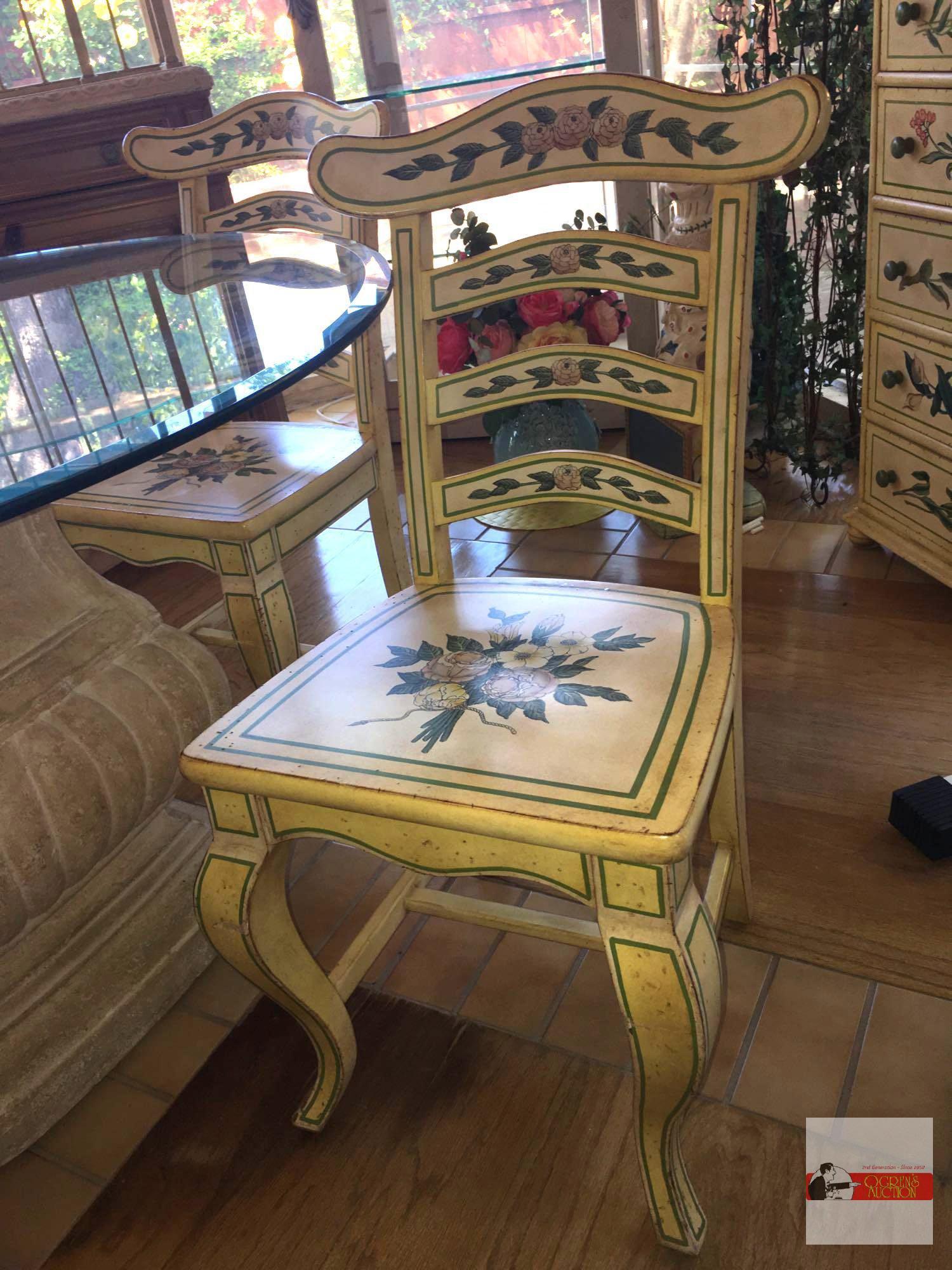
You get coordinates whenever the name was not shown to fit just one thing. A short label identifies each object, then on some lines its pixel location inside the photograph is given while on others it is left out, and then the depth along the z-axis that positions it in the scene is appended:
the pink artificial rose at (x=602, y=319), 2.33
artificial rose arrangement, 2.35
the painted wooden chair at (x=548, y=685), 0.90
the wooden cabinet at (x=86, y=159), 2.45
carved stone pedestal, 1.28
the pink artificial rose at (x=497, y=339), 2.38
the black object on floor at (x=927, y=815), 1.44
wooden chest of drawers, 1.73
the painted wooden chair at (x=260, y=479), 1.53
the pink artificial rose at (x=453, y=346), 2.40
